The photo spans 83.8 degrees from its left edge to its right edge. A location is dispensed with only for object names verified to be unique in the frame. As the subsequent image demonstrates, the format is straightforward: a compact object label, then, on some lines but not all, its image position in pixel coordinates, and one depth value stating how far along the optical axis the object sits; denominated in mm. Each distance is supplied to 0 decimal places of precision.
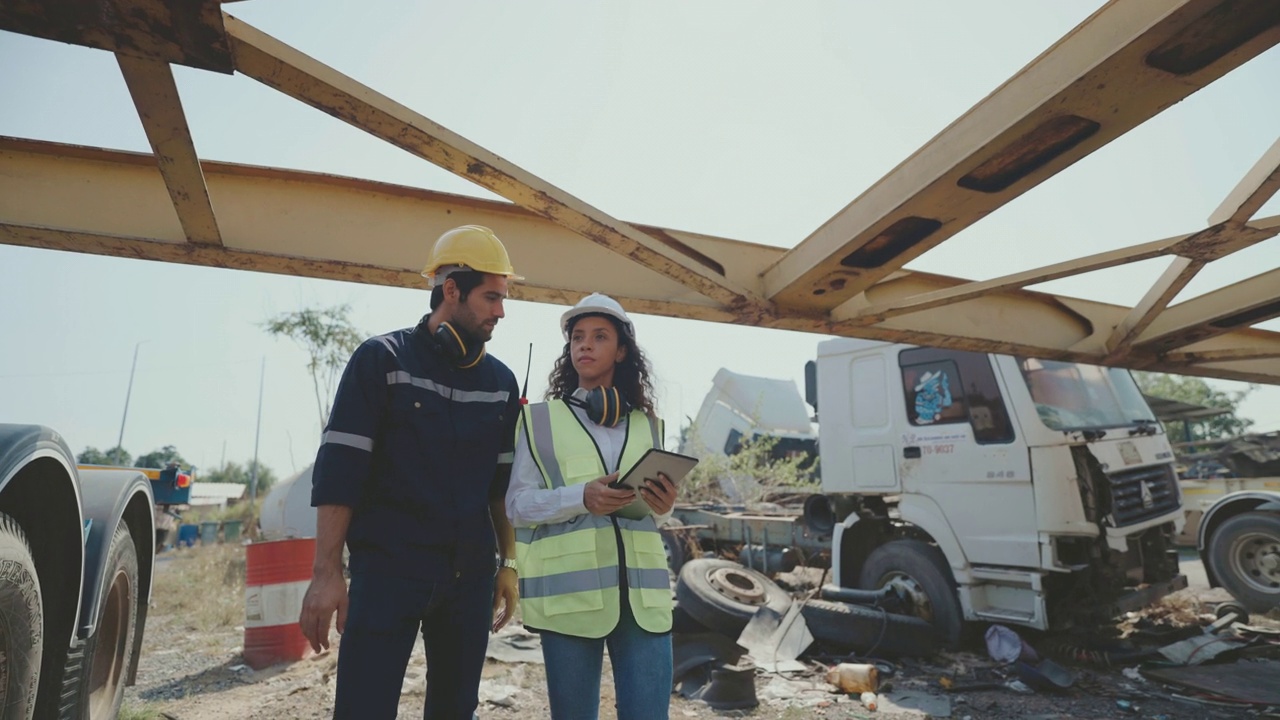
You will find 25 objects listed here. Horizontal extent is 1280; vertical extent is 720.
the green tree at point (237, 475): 51500
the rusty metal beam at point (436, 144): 2025
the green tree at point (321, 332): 17219
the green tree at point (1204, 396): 33562
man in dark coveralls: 1857
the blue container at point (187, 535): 20281
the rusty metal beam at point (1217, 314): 4473
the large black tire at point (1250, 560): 6070
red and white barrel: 5691
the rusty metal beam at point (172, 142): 1945
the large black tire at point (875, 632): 5469
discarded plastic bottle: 4797
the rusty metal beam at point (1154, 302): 3867
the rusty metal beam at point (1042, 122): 2139
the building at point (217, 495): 27000
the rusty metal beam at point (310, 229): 2965
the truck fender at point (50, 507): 1925
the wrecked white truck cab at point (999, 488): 5234
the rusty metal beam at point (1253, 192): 2968
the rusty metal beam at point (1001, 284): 3566
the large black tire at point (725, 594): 5484
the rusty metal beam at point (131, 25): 1604
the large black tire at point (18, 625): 1810
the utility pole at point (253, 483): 24584
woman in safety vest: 1902
